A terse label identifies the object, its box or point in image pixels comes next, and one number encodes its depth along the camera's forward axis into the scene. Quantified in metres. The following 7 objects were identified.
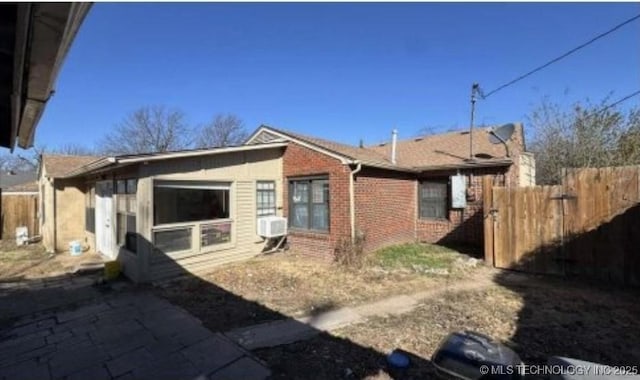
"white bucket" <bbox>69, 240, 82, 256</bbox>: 11.70
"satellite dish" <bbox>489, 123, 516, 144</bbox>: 10.99
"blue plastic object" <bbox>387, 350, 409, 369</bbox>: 3.68
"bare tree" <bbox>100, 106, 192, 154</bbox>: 34.62
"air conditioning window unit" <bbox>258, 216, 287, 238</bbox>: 10.16
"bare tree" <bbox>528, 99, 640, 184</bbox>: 12.52
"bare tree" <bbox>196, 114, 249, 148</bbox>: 37.19
